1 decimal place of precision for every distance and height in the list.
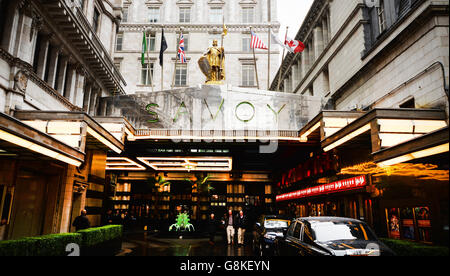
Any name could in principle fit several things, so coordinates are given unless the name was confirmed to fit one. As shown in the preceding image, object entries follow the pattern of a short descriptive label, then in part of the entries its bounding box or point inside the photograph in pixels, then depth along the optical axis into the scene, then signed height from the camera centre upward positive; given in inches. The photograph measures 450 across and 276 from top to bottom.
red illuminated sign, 506.1 +28.3
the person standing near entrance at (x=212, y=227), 756.0 -69.1
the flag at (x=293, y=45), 858.1 +444.3
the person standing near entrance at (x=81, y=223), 476.7 -40.9
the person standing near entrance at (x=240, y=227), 680.5 -60.9
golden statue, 875.4 +392.7
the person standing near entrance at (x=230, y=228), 685.9 -64.0
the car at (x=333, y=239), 220.6 -31.0
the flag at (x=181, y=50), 938.3 +465.1
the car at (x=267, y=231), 467.5 -51.1
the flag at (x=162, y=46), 953.5 +482.6
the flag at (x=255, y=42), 871.1 +456.5
